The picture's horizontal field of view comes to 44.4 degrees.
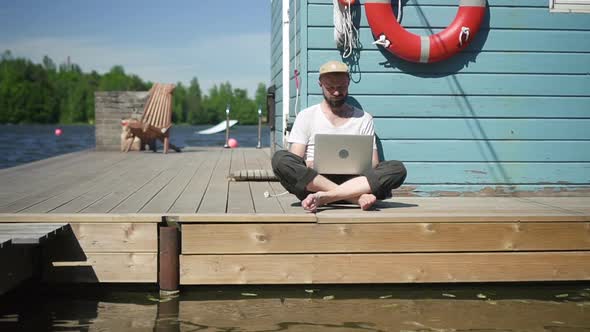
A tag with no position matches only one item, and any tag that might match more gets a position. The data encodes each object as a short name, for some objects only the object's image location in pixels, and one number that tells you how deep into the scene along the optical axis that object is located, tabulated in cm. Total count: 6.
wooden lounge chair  830
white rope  404
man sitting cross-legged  346
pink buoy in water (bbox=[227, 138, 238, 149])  1289
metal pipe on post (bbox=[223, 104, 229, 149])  1093
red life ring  404
